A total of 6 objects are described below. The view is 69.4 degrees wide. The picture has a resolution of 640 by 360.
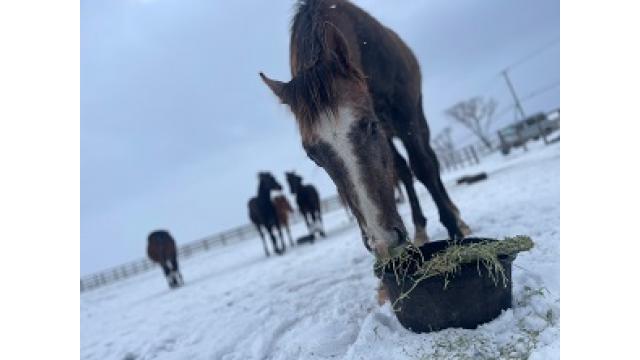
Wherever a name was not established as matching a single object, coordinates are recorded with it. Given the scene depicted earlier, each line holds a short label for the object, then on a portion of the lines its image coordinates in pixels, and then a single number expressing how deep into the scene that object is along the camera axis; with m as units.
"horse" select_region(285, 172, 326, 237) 11.85
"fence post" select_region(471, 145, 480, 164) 26.31
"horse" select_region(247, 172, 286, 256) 11.84
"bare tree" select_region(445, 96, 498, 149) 33.28
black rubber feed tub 2.60
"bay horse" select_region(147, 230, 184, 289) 11.76
